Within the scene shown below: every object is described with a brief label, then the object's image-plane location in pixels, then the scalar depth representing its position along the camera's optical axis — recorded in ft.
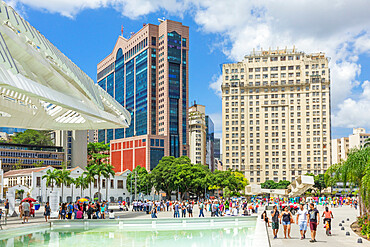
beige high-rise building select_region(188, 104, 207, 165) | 605.73
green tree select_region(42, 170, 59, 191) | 245.65
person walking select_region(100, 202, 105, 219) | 117.91
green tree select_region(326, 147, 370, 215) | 84.07
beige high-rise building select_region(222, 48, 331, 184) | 439.22
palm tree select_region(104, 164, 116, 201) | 243.46
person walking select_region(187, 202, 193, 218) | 129.18
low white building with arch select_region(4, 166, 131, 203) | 256.11
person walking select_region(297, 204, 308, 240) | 62.22
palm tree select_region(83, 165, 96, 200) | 238.62
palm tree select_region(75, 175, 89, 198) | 260.62
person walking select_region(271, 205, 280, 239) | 63.84
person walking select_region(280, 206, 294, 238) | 61.93
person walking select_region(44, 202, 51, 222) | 104.65
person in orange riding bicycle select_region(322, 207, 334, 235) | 67.72
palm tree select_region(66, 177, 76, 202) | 249.90
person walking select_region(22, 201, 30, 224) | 103.45
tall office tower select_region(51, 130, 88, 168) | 373.42
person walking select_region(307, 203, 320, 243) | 59.36
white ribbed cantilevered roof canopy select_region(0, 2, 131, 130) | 73.61
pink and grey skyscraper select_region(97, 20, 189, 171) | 442.91
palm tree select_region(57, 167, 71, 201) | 248.32
